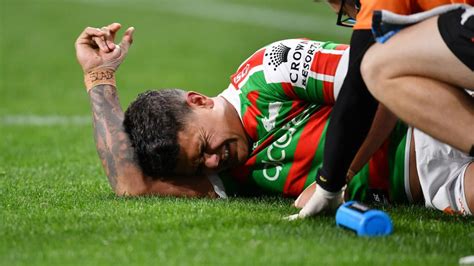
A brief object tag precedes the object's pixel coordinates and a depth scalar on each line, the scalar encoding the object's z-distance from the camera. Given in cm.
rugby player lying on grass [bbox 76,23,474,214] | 1163
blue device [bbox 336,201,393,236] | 970
